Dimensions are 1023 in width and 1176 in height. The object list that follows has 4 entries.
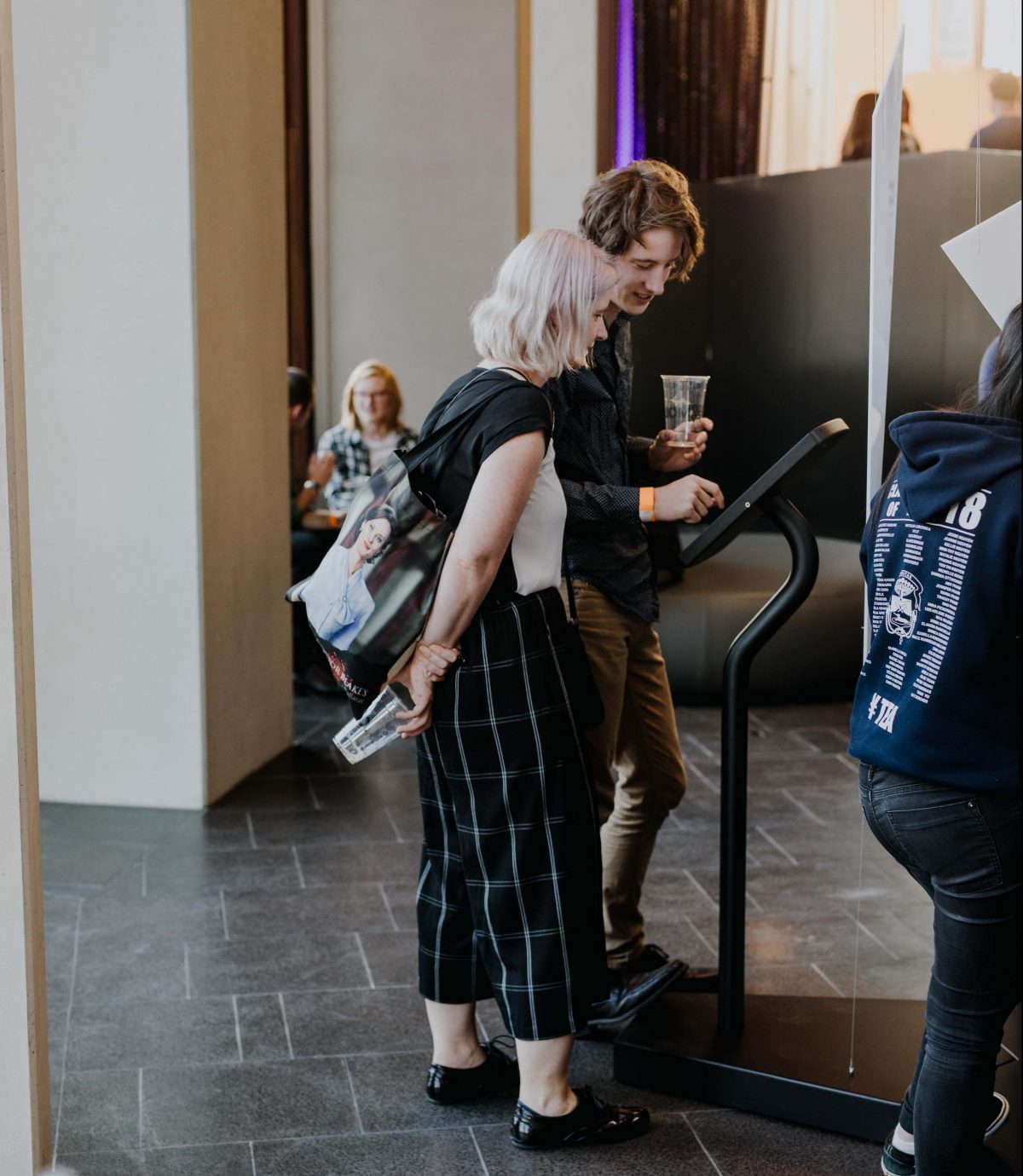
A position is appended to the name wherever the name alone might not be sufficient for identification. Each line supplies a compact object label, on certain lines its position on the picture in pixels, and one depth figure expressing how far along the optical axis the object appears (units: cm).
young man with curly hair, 244
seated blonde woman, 605
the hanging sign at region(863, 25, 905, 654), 232
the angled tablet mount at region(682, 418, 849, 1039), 227
